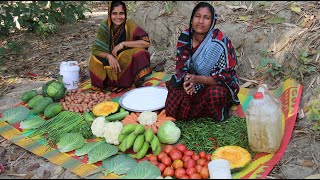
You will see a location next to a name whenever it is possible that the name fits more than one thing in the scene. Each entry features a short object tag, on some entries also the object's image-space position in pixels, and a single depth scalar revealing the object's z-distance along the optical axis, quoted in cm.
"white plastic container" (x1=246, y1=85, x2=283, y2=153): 291
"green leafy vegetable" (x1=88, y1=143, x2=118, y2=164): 302
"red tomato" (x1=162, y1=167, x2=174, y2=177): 279
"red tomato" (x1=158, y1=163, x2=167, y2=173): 284
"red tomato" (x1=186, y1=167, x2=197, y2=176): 273
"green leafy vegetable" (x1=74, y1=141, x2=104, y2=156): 317
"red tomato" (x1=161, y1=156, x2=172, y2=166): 289
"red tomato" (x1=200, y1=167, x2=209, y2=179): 269
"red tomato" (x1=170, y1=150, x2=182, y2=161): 293
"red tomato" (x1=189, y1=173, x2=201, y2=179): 268
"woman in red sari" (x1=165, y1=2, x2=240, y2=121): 340
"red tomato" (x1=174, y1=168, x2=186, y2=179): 274
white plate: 386
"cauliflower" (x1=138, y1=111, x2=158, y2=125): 349
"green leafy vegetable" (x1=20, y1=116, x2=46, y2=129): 367
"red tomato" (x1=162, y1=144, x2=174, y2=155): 302
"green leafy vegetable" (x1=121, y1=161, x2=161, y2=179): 271
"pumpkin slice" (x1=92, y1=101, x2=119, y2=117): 376
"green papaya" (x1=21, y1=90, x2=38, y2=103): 416
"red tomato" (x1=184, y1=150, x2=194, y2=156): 295
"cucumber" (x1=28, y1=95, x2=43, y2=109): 402
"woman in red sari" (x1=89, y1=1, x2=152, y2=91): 444
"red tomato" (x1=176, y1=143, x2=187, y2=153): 303
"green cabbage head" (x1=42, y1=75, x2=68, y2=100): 407
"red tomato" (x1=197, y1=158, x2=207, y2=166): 284
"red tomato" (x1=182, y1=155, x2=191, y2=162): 289
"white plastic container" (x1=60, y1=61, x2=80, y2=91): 440
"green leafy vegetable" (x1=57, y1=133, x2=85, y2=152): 324
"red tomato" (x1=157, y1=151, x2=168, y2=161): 296
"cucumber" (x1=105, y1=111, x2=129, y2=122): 366
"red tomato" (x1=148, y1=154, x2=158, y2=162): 296
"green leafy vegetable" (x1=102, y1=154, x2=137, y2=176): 288
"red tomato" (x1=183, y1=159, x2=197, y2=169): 282
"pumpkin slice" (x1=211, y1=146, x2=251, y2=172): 282
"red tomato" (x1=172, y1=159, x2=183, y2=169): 284
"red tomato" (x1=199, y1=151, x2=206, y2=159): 295
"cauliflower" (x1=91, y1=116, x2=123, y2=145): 325
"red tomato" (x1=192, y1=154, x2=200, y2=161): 291
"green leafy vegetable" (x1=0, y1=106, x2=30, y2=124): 380
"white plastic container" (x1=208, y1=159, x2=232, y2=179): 257
